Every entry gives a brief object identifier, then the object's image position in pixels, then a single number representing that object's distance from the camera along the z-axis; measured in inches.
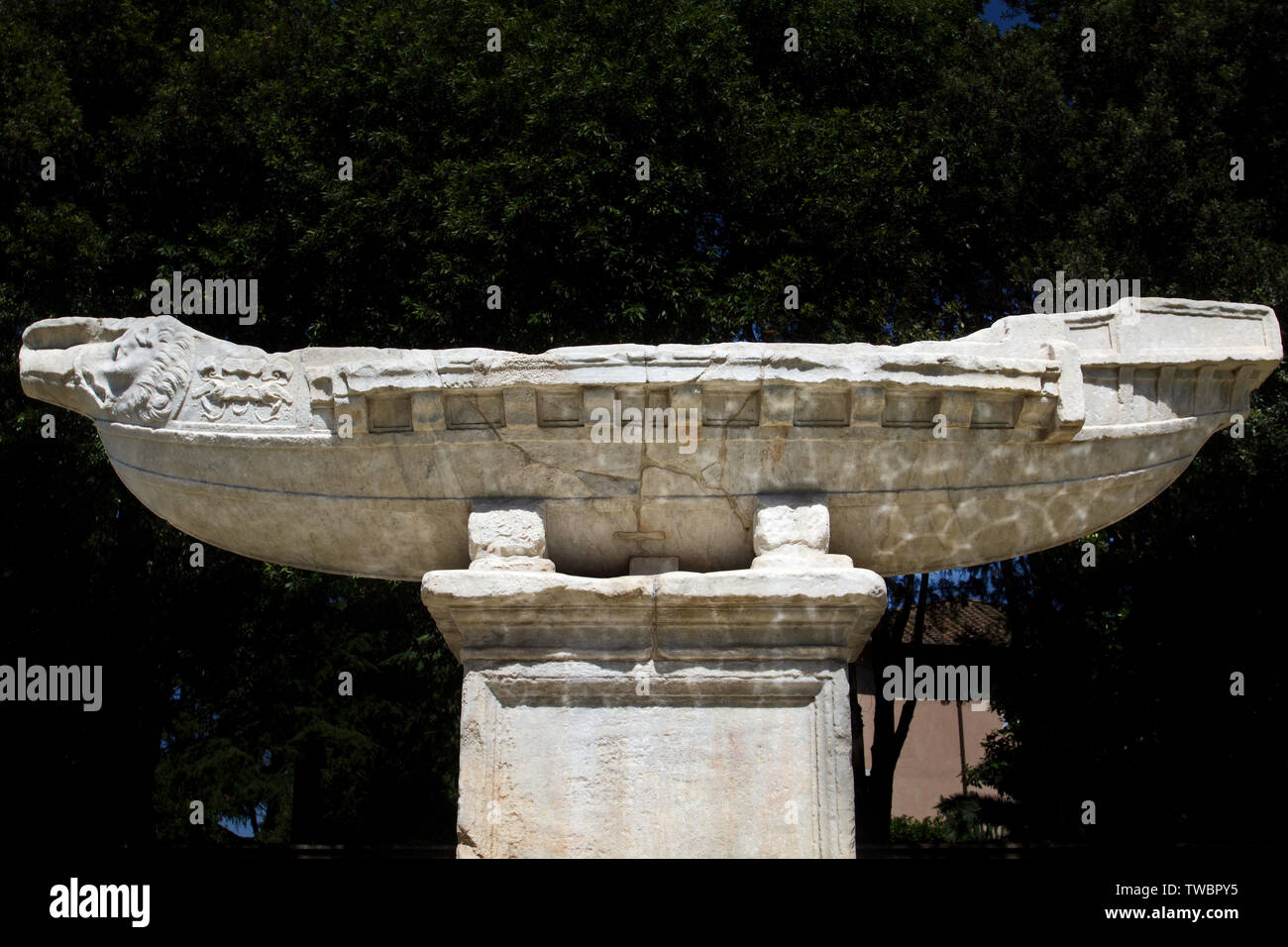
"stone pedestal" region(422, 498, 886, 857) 178.2
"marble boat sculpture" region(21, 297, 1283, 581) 187.8
